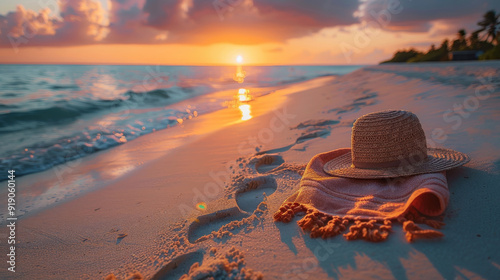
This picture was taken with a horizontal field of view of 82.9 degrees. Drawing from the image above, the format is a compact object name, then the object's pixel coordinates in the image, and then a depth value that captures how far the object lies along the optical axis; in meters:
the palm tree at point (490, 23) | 33.03
